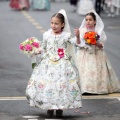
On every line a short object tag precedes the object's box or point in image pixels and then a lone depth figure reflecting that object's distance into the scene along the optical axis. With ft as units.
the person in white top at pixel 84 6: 113.60
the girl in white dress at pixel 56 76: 34.19
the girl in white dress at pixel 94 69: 42.75
